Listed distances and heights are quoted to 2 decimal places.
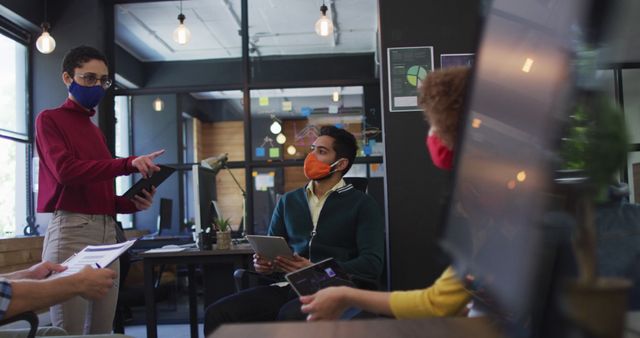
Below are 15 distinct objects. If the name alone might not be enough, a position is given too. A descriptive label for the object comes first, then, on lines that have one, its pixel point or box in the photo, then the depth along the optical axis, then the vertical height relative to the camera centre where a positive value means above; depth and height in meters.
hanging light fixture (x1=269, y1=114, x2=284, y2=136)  4.80 +0.50
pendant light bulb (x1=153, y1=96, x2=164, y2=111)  5.23 +0.79
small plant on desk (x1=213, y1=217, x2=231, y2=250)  2.98 -0.27
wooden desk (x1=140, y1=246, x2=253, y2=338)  2.85 -0.37
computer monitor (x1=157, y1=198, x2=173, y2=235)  5.05 -0.25
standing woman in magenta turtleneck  2.28 +0.05
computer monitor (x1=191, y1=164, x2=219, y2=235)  3.01 -0.07
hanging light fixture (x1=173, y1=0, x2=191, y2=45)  4.80 +1.31
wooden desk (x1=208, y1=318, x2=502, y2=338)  0.79 -0.22
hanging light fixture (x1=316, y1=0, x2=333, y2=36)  4.54 +1.27
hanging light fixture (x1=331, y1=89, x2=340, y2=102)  4.70 +0.73
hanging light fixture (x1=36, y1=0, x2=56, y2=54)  4.09 +1.08
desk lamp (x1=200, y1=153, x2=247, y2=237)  3.30 +0.14
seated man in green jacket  2.40 -0.23
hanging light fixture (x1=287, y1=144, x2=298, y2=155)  4.73 +0.28
